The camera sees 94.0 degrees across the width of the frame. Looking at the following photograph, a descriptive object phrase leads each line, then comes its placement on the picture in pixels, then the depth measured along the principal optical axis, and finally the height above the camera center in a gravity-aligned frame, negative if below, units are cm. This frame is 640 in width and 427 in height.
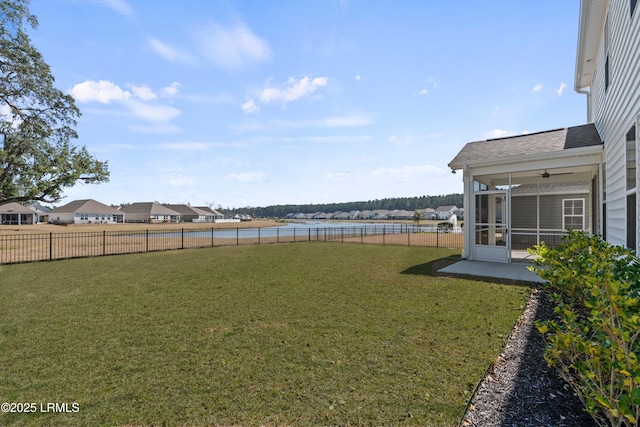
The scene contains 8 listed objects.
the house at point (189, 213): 7819 -34
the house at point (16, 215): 4778 -61
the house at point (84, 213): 5291 -25
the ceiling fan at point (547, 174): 952 +131
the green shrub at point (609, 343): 149 -74
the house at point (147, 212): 6494 -2
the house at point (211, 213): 8645 -21
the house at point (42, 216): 5737 -91
